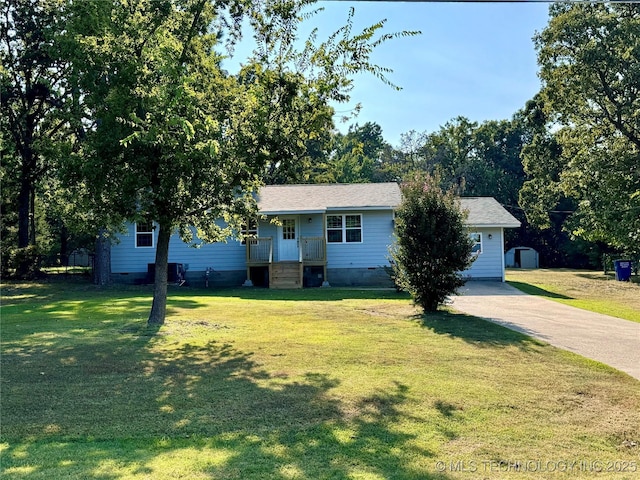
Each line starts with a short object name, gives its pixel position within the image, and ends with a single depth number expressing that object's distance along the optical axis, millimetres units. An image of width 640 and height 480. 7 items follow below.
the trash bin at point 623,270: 23016
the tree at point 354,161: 39275
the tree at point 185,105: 7719
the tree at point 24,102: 20016
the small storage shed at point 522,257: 37750
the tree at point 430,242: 11070
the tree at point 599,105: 19219
